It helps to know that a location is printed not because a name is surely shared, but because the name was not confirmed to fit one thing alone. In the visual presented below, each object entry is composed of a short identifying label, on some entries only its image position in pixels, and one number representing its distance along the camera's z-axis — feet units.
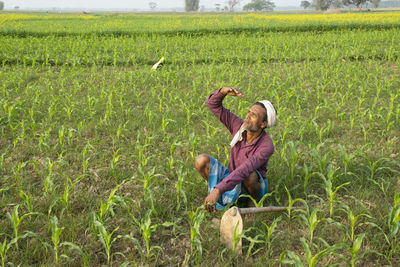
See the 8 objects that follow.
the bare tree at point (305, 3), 442.22
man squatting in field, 8.85
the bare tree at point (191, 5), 379.76
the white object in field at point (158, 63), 29.78
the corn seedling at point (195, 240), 7.80
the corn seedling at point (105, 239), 7.74
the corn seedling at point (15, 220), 8.06
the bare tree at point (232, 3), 383.65
